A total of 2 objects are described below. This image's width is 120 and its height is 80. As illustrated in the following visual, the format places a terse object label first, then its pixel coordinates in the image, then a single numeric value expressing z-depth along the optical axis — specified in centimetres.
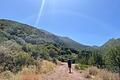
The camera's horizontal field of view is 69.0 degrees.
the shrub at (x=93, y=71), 683
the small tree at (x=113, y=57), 1446
